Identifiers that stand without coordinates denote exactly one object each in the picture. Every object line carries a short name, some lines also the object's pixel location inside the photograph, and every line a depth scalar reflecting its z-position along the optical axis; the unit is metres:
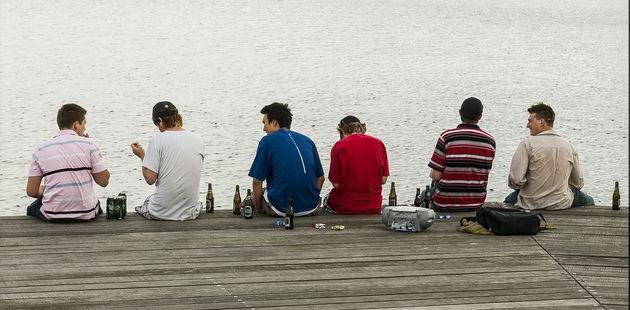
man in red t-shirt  10.02
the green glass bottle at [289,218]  9.55
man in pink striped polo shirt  9.40
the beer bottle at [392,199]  10.90
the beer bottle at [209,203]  10.16
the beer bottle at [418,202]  10.61
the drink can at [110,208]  9.73
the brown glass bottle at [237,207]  10.19
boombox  9.46
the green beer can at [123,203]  9.78
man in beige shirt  10.22
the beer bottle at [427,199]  10.52
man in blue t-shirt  9.84
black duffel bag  9.33
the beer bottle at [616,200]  10.53
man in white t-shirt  9.68
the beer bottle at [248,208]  9.95
